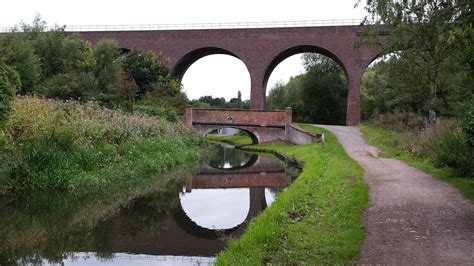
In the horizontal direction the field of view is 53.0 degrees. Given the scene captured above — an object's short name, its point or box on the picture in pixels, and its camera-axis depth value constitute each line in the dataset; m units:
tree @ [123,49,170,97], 33.38
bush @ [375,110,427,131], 24.20
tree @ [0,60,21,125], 10.45
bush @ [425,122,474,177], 10.93
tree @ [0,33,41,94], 24.73
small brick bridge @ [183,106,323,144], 33.53
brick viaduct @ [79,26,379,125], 36.81
